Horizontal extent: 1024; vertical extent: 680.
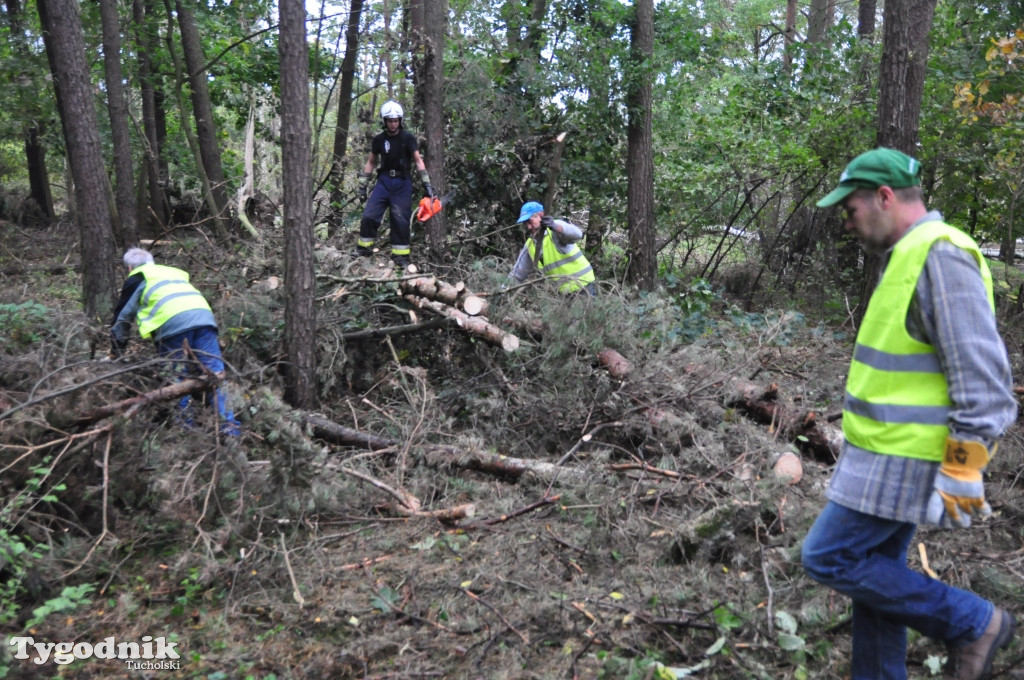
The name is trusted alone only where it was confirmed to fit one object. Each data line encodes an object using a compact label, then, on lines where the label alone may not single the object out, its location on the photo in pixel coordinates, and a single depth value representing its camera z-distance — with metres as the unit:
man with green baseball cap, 2.37
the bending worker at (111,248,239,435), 6.01
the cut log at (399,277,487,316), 7.08
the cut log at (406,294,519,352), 6.75
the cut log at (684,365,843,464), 5.66
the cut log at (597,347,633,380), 6.29
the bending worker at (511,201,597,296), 7.76
